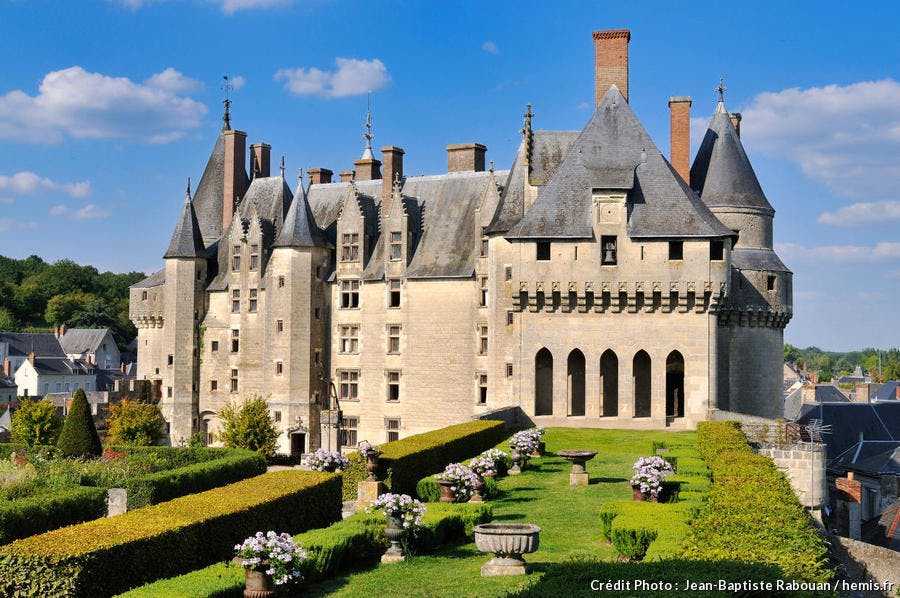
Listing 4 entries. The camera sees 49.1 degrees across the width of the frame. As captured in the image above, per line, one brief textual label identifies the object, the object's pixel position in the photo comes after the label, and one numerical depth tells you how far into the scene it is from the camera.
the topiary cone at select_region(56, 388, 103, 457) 42.78
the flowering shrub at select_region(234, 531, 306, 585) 13.55
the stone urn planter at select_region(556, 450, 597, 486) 23.80
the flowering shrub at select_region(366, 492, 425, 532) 16.84
